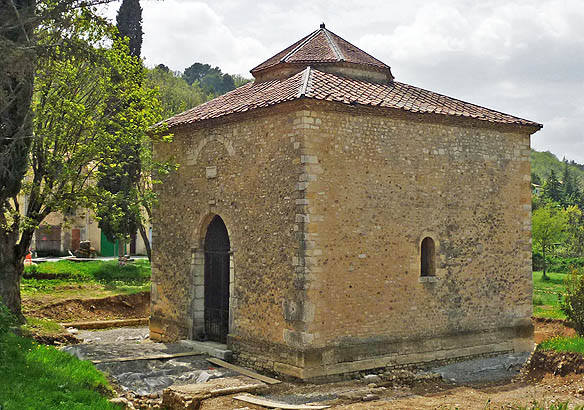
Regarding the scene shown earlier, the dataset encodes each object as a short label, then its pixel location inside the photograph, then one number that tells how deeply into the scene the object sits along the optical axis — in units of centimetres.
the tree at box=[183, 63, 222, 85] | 9350
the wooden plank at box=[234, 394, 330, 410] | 1031
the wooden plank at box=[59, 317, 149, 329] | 1950
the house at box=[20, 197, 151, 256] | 3681
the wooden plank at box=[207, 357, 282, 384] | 1228
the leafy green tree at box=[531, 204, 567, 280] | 3972
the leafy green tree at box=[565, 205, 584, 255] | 4675
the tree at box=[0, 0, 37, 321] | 1018
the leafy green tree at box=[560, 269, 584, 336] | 1577
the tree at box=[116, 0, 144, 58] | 2795
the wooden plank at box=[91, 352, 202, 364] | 1331
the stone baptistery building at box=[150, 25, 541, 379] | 1273
